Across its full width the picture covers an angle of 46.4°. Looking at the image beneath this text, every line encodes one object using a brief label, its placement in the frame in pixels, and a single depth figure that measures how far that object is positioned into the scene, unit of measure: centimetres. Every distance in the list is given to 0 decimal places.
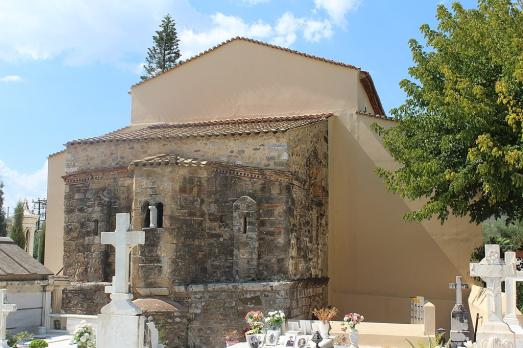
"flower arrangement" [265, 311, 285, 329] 1328
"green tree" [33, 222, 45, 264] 3096
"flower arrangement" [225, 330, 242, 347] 1404
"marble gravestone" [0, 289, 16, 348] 1114
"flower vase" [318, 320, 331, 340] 1341
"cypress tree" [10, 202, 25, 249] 3044
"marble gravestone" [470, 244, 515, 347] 865
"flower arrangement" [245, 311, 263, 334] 1314
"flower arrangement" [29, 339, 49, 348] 1359
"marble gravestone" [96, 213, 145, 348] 874
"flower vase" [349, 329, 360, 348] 1288
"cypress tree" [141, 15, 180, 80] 3688
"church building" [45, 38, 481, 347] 1588
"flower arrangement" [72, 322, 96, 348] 1089
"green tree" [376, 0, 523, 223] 1320
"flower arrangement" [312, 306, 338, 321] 1404
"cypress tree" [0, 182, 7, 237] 4212
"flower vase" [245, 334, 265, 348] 1279
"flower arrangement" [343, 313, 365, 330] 1312
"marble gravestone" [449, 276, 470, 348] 1233
